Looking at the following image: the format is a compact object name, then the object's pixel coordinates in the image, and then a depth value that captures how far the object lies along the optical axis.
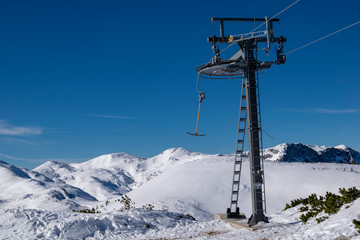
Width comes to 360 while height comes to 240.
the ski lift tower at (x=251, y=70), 15.68
